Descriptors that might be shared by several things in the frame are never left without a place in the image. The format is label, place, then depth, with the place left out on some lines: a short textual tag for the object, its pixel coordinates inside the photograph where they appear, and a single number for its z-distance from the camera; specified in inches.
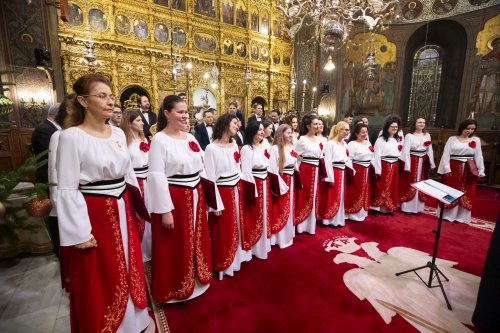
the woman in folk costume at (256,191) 138.9
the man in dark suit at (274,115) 301.4
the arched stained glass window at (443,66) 430.0
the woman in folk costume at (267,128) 159.9
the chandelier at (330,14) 201.2
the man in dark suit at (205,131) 268.2
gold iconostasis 387.2
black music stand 109.1
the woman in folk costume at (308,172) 178.1
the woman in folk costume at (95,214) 71.1
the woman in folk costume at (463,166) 202.8
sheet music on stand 108.3
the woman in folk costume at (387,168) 215.9
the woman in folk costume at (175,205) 99.6
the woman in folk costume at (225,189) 124.3
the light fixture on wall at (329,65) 280.9
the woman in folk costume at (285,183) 160.6
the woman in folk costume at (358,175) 205.0
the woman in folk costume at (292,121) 221.5
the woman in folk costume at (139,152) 148.3
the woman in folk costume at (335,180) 190.4
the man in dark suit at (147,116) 259.0
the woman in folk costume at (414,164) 224.4
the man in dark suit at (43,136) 129.4
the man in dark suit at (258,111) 316.5
